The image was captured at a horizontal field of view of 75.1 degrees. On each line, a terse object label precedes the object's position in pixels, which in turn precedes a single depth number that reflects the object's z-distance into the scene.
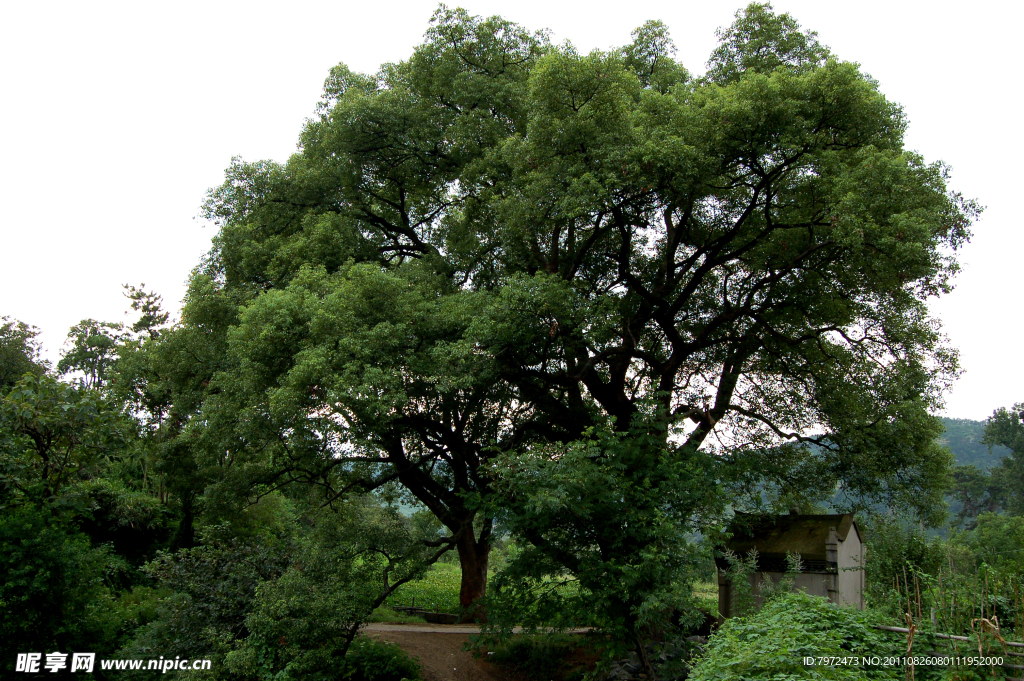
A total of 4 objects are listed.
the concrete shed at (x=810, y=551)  13.12
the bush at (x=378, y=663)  12.05
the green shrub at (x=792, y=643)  6.14
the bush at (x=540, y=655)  14.17
